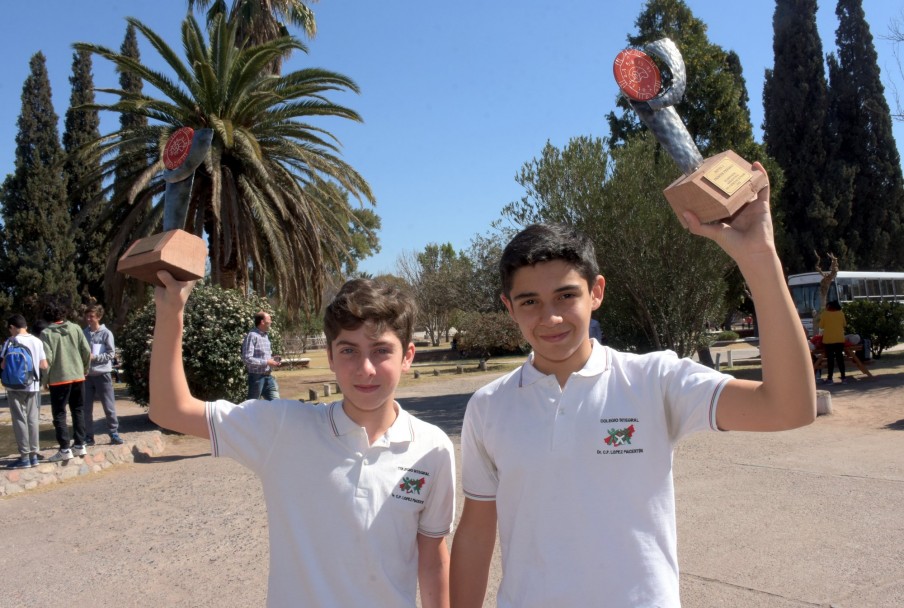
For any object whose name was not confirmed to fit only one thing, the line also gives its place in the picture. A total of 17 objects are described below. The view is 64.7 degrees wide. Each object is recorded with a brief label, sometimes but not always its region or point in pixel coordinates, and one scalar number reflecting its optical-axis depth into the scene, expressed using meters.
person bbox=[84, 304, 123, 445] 9.61
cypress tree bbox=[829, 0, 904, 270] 31.53
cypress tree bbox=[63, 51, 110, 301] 26.94
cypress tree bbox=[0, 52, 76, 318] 25.98
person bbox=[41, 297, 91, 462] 8.41
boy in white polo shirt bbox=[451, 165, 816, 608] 1.70
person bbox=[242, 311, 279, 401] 10.30
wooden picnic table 14.89
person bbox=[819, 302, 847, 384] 14.38
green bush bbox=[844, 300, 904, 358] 19.30
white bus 26.03
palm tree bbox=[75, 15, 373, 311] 15.02
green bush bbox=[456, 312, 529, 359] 30.89
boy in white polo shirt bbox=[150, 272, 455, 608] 2.01
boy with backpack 7.98
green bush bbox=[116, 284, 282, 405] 11.76
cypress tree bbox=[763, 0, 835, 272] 30.73
